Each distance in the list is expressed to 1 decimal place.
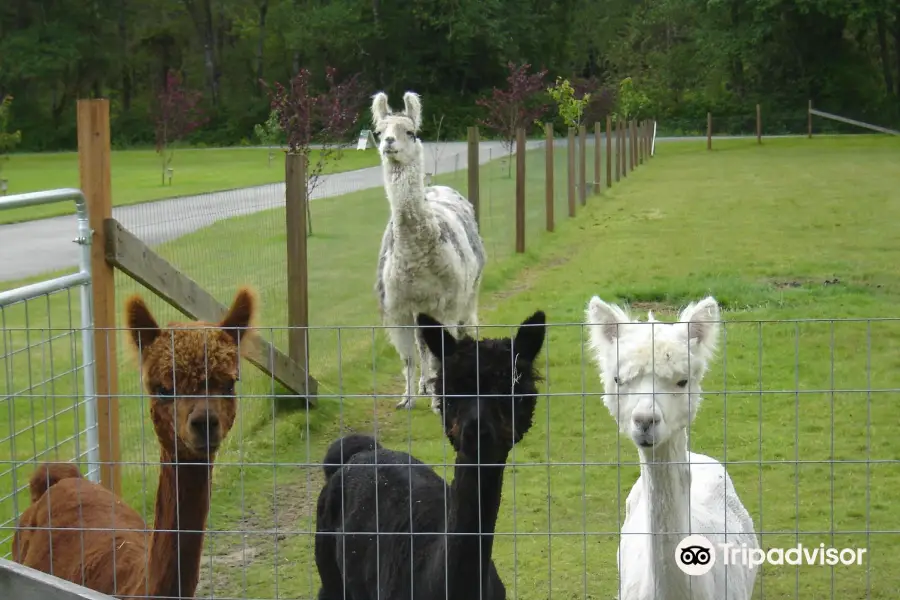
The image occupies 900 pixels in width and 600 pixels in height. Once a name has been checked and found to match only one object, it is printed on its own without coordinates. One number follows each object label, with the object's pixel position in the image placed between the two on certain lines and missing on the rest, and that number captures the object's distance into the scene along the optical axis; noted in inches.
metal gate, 164.7
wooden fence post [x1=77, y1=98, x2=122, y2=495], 205.0
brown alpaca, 140.5
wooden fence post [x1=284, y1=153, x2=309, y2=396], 311.4
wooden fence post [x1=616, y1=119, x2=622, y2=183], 1187.1
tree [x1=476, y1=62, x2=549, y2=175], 1235.9
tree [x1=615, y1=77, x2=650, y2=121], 1846.7
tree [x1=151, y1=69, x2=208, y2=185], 1574.1
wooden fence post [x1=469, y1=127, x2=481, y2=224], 524.7
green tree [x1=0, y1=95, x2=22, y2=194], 1074.7
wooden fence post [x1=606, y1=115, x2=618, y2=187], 1057.0
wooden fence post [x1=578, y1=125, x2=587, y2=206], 891.4
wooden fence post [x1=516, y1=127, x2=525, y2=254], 633.0
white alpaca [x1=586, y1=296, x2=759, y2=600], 138.3
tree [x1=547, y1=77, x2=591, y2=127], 1211.9
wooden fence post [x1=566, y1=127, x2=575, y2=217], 826.9
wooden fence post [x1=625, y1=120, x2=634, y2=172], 1326.3
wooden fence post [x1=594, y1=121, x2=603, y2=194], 1016.2
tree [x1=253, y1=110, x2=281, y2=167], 968.9
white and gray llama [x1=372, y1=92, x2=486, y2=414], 346.9
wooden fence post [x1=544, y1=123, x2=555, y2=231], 728.3
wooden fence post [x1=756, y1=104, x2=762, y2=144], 1800.0
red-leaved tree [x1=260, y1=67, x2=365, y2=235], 585.6
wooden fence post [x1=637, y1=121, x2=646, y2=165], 1477.9
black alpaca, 142.3
